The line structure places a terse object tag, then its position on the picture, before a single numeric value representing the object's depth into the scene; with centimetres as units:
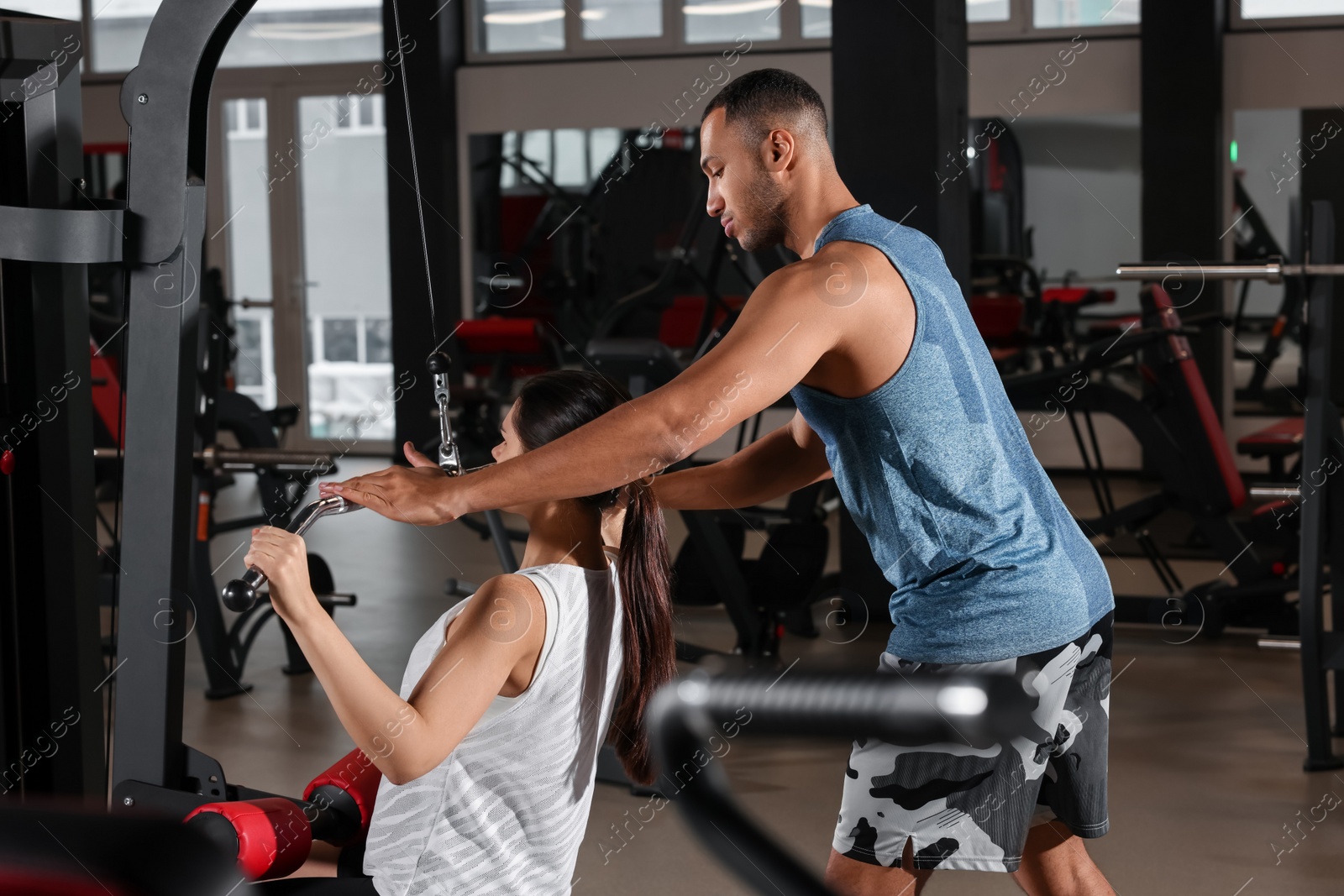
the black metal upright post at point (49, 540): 201
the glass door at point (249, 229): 920
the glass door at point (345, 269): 902
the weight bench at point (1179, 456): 444
